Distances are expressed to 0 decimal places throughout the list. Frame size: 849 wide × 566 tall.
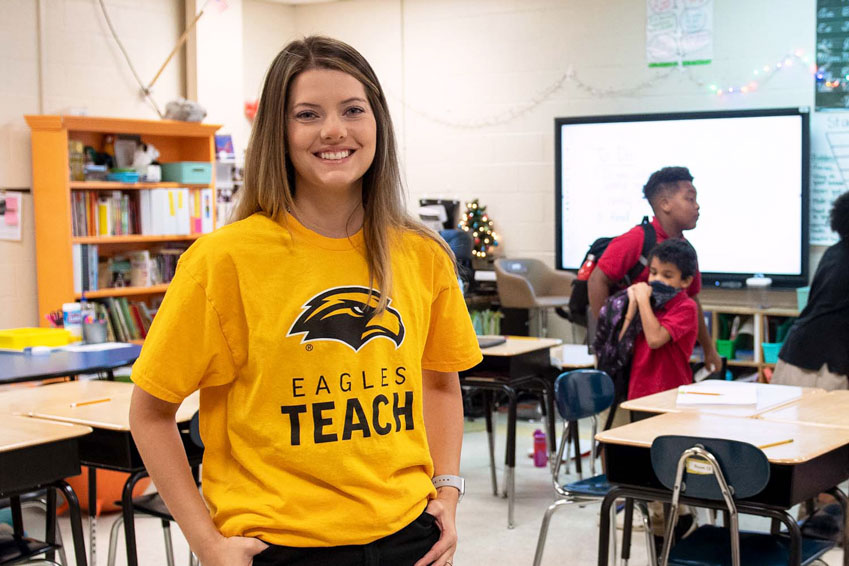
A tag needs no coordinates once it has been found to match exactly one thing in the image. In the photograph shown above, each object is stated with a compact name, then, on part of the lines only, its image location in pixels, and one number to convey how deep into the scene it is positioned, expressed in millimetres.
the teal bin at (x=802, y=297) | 6237
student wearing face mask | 3906
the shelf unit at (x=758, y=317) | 6598
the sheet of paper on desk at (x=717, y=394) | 3453
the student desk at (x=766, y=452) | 2730
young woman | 1349
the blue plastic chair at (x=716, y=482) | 2621
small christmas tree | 7844
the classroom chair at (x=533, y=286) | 7094
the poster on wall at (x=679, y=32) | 7129
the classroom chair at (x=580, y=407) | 3447
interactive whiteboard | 6703
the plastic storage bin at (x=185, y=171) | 6922
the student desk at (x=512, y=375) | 4742
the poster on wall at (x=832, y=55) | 6594
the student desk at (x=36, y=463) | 2729
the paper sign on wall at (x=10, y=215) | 6344
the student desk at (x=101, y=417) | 3129
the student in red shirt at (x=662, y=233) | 4230
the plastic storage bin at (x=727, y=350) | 6750
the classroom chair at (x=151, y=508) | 3066
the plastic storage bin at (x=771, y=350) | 6496
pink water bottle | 5590
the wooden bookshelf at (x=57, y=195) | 6246
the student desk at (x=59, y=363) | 4082
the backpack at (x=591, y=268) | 4238
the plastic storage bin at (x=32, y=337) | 4785
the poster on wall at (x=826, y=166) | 6609
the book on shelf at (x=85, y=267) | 6312
